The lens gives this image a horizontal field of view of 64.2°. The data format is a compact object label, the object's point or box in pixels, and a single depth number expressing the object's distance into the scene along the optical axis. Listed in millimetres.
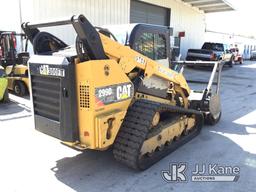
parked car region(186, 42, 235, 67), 13570
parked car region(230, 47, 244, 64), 17515
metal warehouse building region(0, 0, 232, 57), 7796
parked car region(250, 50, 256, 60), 24573
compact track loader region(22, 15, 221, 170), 2472
